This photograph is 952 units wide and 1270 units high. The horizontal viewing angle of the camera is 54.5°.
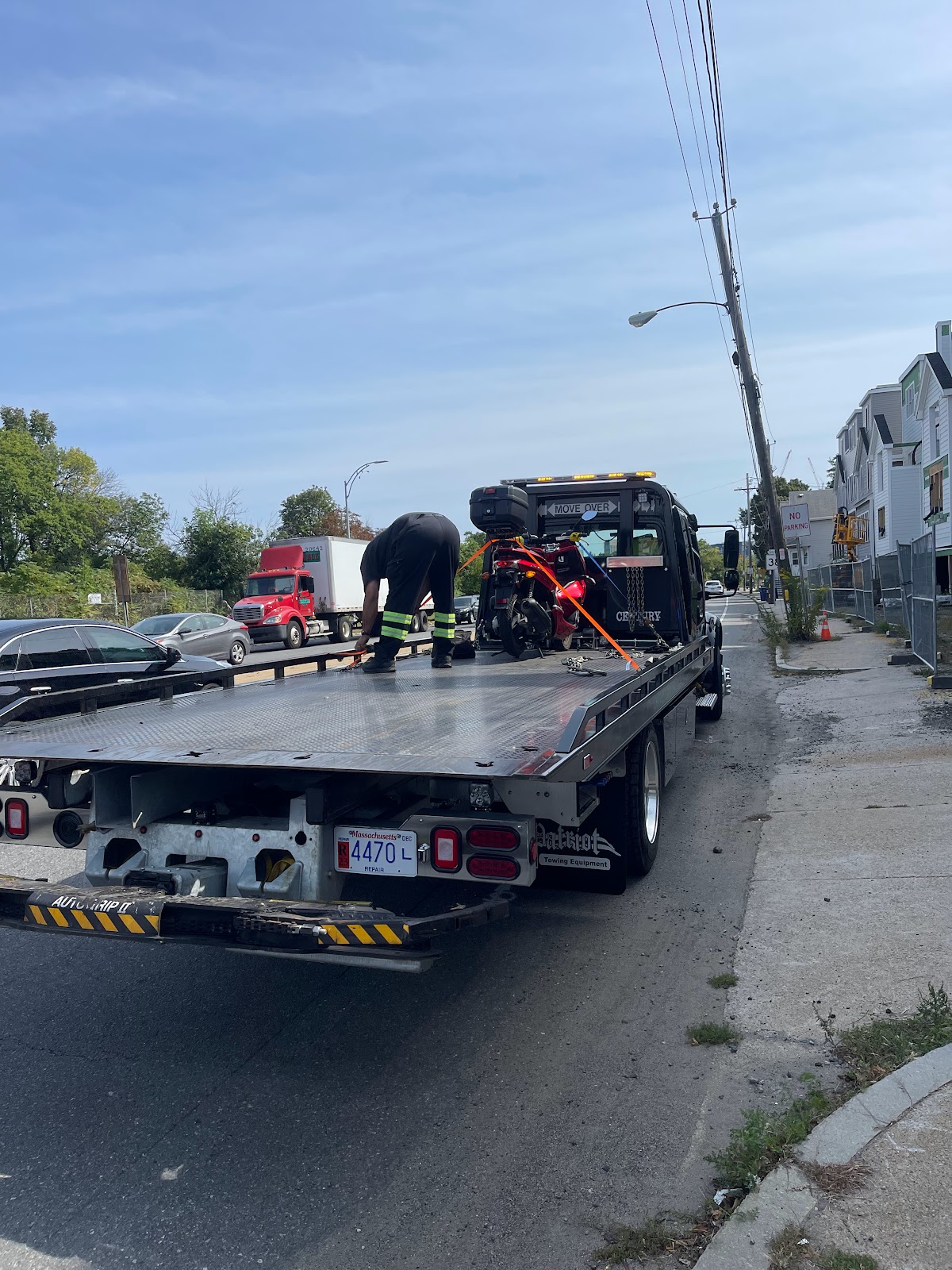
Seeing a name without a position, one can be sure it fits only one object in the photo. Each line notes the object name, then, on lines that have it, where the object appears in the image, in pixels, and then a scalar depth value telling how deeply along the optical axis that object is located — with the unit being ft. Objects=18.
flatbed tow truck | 10.91
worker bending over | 23.20
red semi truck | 93.45
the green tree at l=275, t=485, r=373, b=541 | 235.61
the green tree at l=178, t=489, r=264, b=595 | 155.63
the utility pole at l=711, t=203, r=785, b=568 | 62.64
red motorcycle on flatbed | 25.38
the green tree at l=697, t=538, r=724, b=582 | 344.49
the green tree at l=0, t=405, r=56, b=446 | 226.99
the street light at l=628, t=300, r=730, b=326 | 64.23
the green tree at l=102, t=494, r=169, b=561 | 194.59
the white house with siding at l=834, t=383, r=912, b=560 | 121.49
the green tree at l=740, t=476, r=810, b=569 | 227.61
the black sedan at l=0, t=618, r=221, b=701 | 26.58
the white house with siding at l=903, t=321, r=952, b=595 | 89.25
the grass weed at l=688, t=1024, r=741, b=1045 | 12.22
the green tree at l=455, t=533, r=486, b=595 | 140.15
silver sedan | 68.49
